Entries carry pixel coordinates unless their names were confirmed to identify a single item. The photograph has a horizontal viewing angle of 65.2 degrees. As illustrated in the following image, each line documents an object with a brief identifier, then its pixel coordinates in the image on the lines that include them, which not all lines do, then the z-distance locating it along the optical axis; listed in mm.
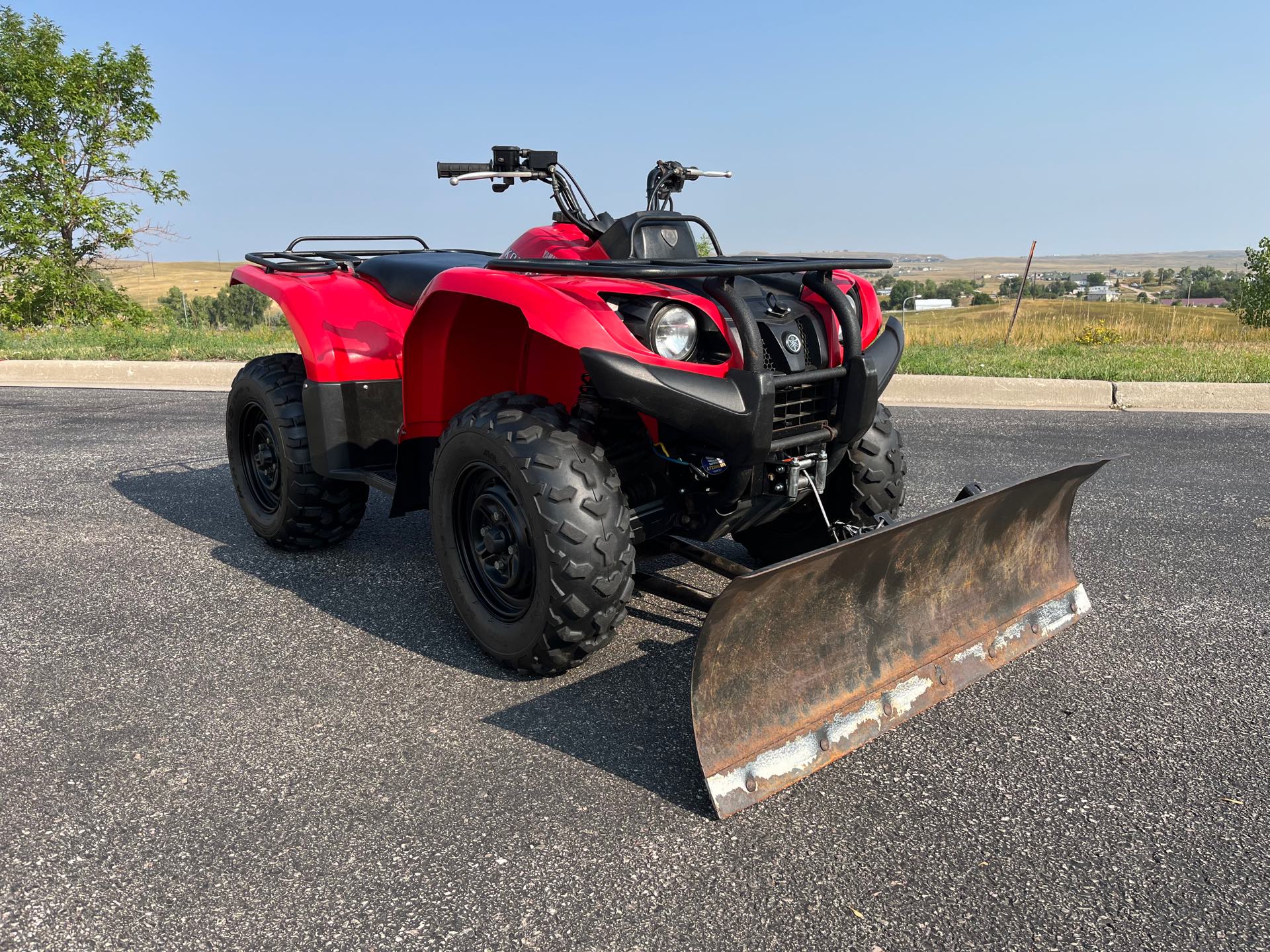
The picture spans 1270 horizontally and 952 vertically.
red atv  2928
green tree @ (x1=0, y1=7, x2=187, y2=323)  21797
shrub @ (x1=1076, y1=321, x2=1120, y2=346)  14414
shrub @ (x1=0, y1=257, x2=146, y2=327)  21750
